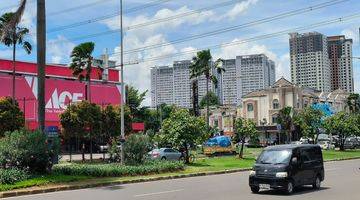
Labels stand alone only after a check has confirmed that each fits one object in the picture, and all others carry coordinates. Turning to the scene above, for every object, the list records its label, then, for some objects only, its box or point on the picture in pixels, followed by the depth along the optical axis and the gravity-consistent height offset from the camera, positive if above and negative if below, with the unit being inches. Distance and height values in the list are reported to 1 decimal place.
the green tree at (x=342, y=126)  2711.6 -6.2
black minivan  743.7 -61.9
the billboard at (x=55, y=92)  2497.5 +172.1
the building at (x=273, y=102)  3917.3 +174.5
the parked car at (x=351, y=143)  3161.2 -109.0
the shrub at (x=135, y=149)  1221.1 -52.0
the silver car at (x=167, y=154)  1751.7 -93.1
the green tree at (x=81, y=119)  1835.6 +24.5
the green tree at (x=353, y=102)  4576.8 +189.2
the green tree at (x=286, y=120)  3411.4 +32.3
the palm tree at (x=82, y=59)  1983.1 +251.5
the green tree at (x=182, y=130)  1579.7 -12.7
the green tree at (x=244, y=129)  1966.0 -13.4
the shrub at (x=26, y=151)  933.2 -42.1
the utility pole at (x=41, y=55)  1016.9 +136.3
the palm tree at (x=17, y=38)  1790.6 +303.0
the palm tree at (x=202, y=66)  2898.6 +321.1
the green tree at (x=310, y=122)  2635.3 +11.9
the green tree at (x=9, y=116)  1754.4 +34.6
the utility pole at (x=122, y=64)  1262.3 +147.2
